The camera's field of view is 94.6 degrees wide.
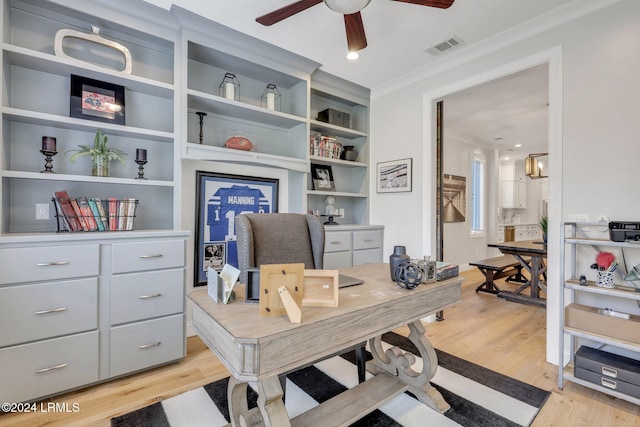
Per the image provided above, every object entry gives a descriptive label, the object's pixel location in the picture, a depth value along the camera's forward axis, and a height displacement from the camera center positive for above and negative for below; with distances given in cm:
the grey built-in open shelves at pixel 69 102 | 207 +88
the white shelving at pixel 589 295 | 184 -57
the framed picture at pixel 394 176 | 342 +47
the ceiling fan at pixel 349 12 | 174 +128
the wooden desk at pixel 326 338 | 92 -44
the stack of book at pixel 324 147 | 348 +82
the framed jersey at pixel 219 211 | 282 +3
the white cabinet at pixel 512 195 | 690 +50
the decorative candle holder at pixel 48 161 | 208 +37
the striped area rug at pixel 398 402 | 166 -115
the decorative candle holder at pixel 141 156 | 239 +47
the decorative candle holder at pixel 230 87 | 278 +126
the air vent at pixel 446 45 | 268 +160
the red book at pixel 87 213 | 212 +0
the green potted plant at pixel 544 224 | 346 -10
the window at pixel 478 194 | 630 +45
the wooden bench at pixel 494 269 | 418 -79
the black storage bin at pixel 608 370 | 176 -96
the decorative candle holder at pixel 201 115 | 281 +95
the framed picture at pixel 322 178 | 369 +47
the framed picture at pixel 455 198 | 557 +35
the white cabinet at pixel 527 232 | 739 -43
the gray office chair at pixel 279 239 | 170 -16
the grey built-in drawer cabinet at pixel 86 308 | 174 -62
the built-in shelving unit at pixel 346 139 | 353 +104
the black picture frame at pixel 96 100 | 222 +87
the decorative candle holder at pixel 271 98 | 307 +127
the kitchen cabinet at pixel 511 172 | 707 +106
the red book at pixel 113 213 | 221 +0
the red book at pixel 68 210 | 206 +2
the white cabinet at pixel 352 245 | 327 -36
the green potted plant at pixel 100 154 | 224 +45
